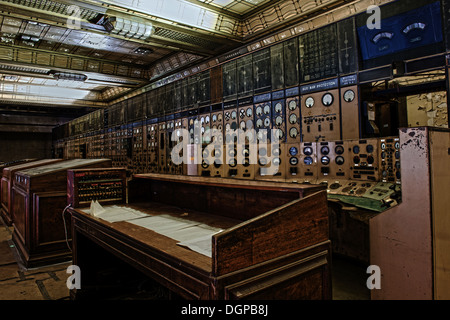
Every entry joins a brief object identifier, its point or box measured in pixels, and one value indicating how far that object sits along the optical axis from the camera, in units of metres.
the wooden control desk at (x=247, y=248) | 1.07
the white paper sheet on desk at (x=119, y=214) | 2.07
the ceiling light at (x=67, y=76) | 6.95
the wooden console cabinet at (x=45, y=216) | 3.37
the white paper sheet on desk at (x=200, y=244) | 1.29
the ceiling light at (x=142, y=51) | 6.81
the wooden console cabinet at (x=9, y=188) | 4.70
